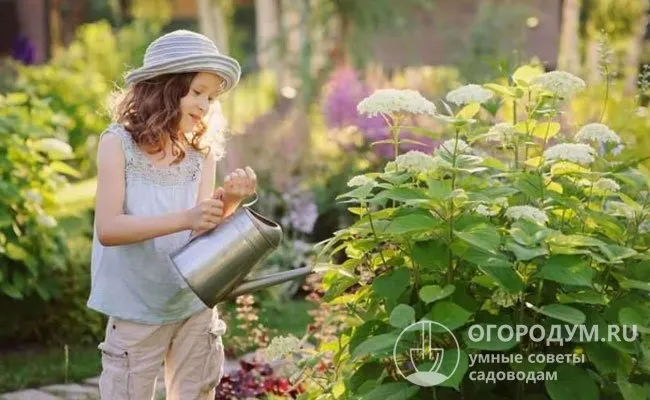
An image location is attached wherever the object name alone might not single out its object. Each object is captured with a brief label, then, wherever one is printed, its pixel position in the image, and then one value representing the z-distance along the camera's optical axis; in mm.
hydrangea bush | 2705
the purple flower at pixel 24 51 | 11250
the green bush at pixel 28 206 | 4742
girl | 3041
